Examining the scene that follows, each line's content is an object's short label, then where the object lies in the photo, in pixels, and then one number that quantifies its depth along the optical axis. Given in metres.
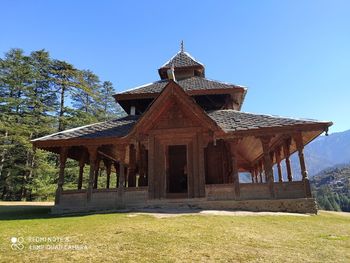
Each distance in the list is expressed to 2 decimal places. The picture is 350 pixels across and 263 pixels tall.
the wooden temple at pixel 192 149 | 14.12
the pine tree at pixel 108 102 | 49.89
